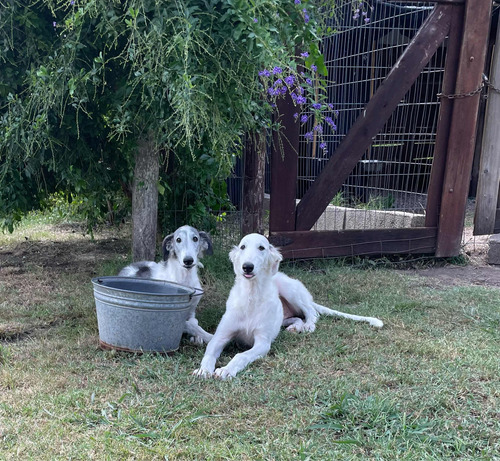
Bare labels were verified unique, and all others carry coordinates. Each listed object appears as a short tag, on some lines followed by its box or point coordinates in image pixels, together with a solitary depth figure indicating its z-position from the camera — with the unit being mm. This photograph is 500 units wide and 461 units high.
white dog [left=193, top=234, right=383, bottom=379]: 3500
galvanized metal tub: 3205
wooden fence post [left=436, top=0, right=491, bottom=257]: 5871
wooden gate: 5730
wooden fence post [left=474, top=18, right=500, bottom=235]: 6262
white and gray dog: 4078
